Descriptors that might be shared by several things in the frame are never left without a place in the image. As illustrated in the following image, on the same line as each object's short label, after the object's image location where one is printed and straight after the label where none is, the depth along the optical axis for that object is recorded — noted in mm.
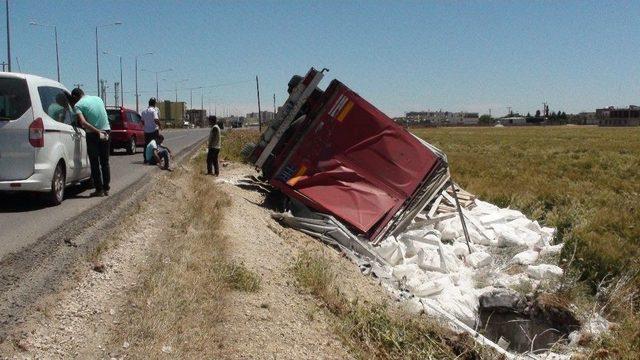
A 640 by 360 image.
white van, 8328
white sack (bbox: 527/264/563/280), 9594
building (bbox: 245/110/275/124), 158400
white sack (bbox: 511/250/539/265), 10539
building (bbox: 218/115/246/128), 133825
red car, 21141
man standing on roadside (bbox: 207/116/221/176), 14138
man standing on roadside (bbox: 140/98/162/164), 15844
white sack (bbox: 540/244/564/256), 10844
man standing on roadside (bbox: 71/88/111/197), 9562
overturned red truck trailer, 10844
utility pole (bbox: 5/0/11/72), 31547
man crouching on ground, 15300
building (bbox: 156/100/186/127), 107562
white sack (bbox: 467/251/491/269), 10633
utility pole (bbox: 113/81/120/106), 87294
